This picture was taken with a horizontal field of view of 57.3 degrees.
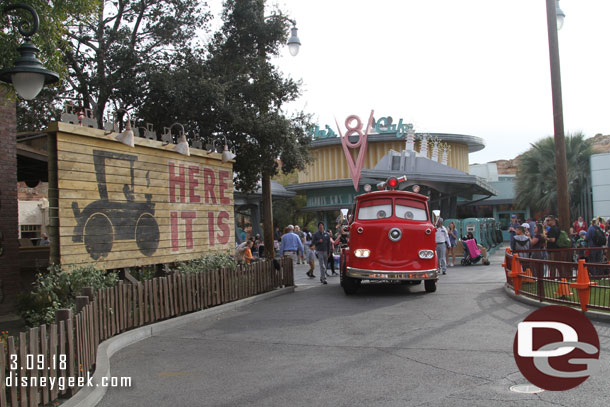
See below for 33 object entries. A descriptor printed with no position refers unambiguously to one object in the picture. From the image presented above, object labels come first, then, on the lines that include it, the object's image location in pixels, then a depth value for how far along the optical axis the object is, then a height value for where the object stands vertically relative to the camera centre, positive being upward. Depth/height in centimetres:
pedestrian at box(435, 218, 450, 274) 1850 -67
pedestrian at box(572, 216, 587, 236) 2352 -34
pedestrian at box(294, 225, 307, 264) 2719 -51
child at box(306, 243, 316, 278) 1995 -110
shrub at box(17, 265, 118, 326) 872 -85
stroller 2267 -121
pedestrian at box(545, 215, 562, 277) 1462 -50
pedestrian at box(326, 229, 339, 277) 2084 -122
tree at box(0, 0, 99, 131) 782 +306
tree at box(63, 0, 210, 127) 1530 +515
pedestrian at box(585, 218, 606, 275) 1565 -50
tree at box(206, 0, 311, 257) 1594 +398
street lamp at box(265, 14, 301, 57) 1627 +546
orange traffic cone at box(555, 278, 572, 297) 1099 -141
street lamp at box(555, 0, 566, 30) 1418 +523
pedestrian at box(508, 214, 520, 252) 1663 -24
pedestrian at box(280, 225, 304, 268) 1850 -43
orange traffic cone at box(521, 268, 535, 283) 1189 -120
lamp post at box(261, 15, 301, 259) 1784 +56
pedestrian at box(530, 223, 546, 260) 1482 -59
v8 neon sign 2478 +417
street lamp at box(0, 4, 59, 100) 662 +201
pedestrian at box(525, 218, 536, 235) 2361 -22
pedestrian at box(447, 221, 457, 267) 2322 -68
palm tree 3522 +295
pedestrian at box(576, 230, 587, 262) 2089 -78
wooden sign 1000 +72
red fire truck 1340 -56
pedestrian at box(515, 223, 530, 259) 1623 -54
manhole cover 563 -171
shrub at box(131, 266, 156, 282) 1196 -81
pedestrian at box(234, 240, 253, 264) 1643 -59
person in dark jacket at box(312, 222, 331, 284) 1783 -58
